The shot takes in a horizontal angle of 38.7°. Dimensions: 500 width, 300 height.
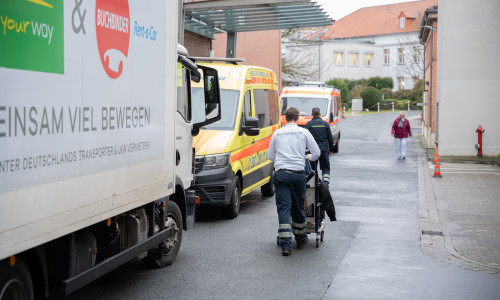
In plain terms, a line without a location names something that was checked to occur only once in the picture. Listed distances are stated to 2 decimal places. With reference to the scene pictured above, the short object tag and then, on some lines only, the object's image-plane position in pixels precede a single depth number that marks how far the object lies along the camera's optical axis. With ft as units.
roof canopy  59.98
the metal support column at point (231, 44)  73.46
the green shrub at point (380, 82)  280.51
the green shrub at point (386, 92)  267.24
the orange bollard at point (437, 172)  62.16
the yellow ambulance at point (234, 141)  36.37
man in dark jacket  46.06
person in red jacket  80.79
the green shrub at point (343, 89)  238.27
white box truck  14.10
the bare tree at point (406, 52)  279.69
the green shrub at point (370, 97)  252.01
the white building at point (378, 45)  303.07
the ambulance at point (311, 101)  86.94
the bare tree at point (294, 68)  153.58
